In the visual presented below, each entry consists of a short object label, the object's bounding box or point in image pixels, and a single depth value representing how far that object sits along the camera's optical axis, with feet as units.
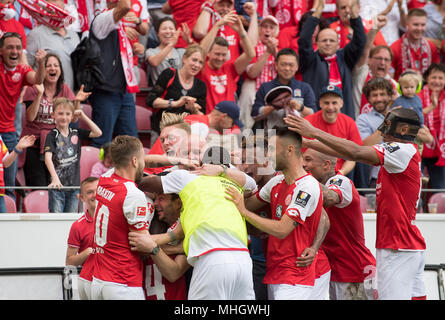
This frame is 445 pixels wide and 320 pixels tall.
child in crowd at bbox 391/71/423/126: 62.64
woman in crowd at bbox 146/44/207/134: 59.47
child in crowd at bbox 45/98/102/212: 54.29
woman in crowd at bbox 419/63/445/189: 65.16
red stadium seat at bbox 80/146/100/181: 57.93
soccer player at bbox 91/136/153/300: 35.63
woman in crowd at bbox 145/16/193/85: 66.18
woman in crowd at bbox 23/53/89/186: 55.83
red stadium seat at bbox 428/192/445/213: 57.77
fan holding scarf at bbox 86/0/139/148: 60.64
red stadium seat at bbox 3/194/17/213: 52.27
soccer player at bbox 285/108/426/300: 39.58
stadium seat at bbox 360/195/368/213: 57.36
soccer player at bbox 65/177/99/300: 42.06
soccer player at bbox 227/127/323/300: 36.04
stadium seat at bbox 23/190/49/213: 52.47
